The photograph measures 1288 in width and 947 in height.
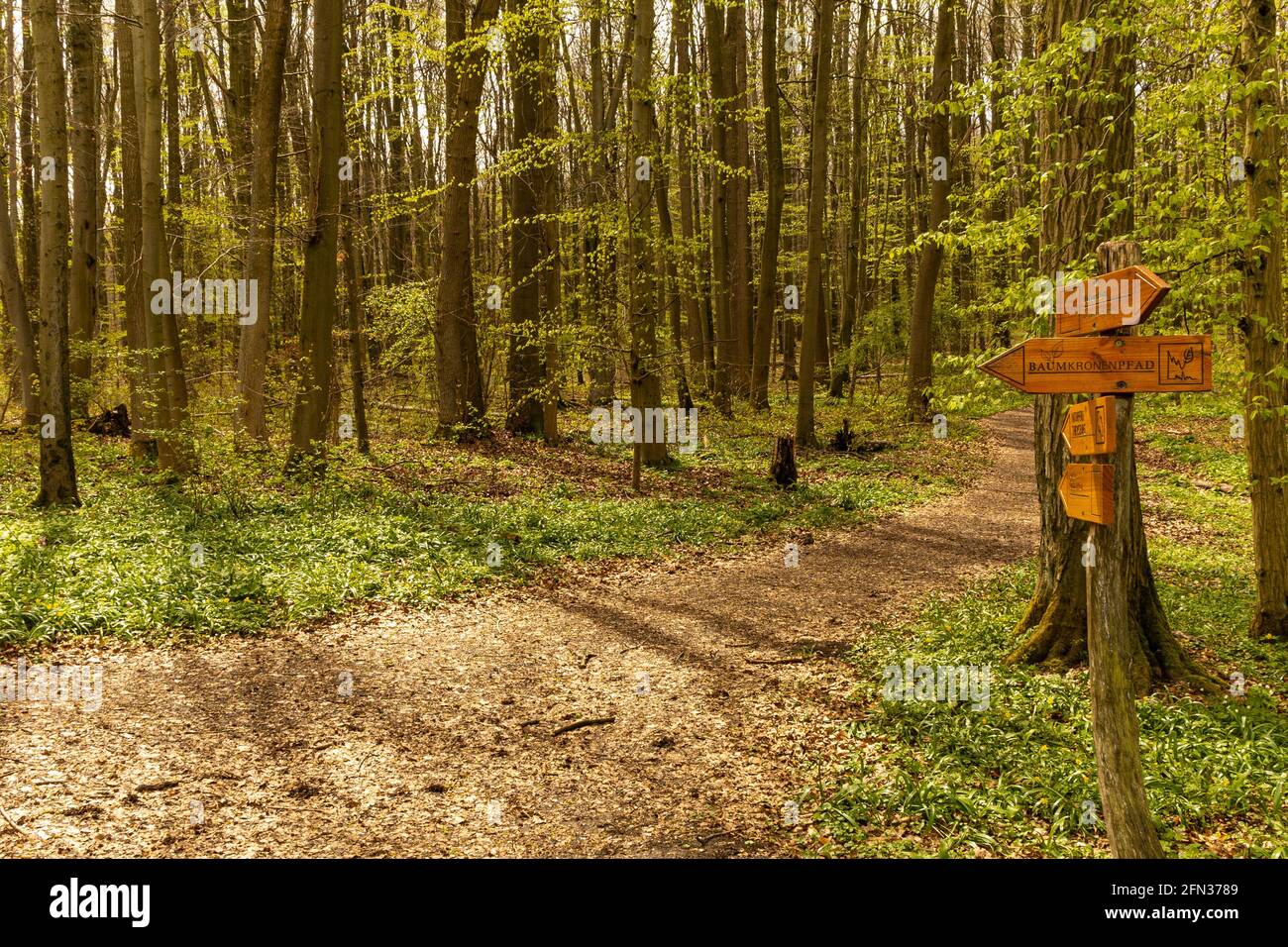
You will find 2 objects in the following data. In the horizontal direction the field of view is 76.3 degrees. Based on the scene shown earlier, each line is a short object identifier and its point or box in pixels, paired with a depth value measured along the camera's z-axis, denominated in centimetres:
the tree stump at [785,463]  1469
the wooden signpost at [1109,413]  363
